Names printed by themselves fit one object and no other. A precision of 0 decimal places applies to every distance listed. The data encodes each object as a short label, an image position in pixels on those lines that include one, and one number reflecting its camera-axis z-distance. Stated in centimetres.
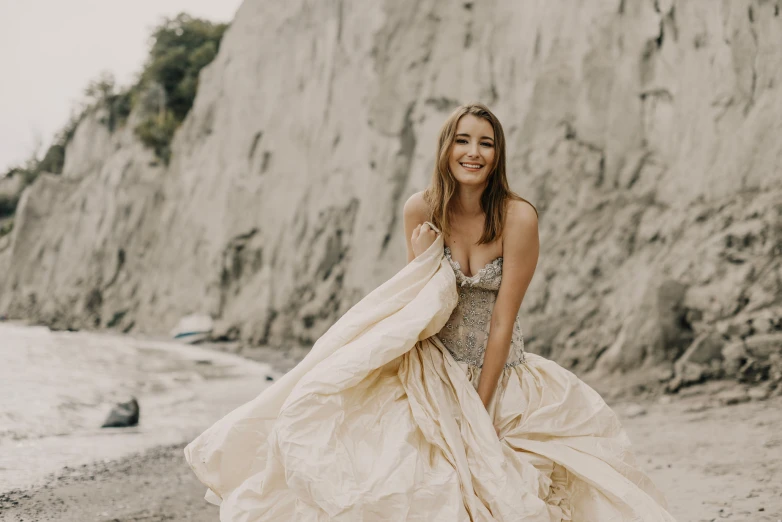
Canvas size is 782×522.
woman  217
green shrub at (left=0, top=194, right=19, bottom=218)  4762
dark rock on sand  704
